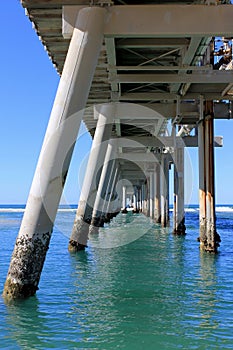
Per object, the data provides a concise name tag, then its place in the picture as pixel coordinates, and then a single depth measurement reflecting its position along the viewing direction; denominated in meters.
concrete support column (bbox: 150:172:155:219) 42.67
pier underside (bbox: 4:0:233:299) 8.98
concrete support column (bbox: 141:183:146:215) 59.77
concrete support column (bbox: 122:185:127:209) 74.86
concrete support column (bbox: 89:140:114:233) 23.73
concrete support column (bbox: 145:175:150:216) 49.53
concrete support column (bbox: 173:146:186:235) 24.20
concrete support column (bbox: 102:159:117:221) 37.17
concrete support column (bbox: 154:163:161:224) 36.50
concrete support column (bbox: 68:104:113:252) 17.81
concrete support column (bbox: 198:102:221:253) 16.25
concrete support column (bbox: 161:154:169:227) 31.48
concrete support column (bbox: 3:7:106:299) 8.72
